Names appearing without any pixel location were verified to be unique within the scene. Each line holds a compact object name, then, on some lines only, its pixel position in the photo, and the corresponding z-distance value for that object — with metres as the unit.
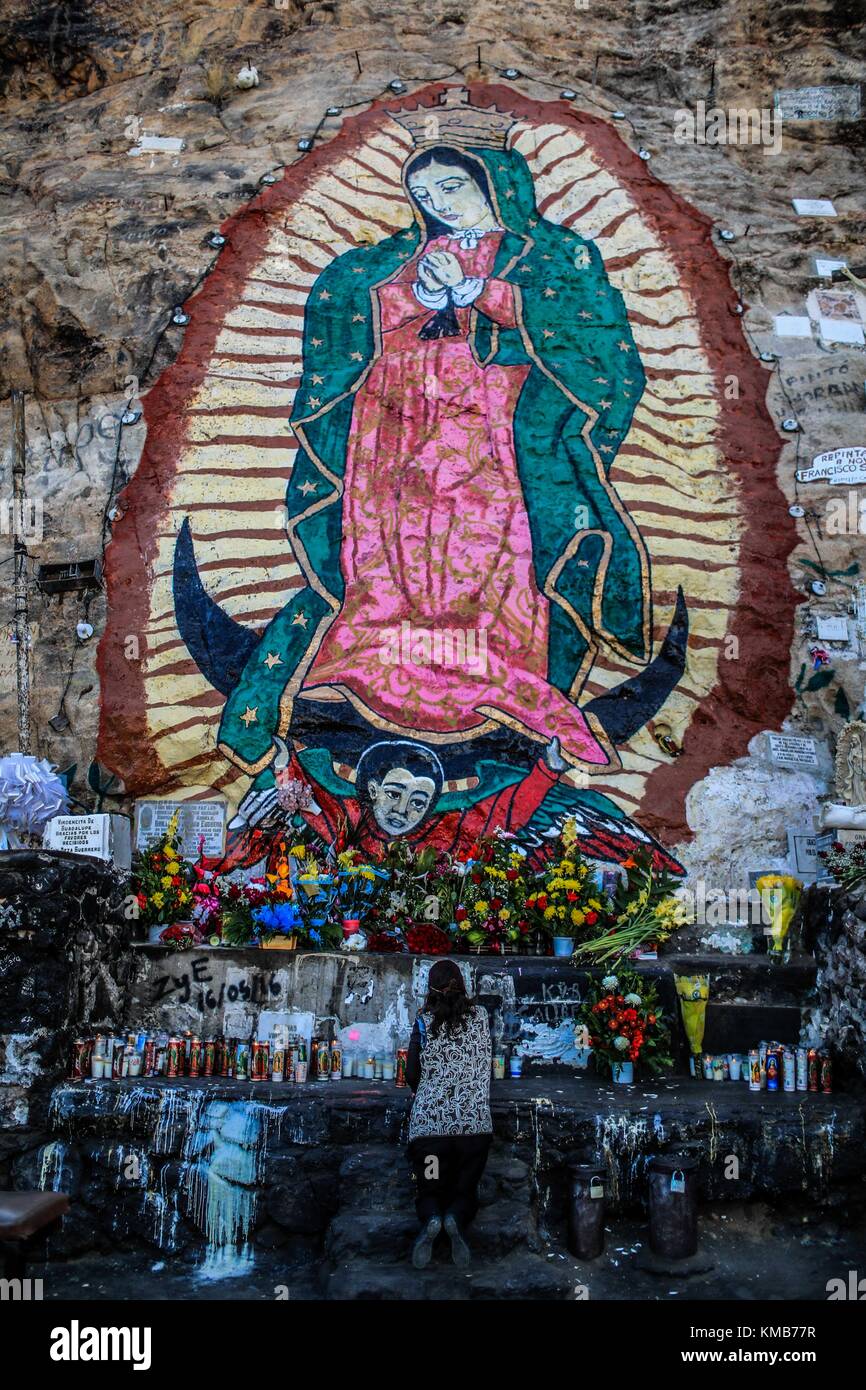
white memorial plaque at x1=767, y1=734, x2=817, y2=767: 9.62
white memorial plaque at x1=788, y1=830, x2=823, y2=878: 9.35
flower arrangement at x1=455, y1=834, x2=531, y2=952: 8.34
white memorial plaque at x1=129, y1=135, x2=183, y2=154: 11.41
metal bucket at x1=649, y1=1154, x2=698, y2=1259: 6.21
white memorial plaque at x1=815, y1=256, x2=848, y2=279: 10.91
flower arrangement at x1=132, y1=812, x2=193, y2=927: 8.40
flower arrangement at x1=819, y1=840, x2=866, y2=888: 8.00
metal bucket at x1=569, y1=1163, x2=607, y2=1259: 6.20
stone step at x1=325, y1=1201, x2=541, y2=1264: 5.70
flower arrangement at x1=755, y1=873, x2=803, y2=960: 8.47
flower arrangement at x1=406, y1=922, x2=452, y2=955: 7.95
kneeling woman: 5.70
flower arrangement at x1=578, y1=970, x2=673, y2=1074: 7.36
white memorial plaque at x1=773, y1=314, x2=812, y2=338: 10.70
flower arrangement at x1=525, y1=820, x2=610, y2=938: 8.30
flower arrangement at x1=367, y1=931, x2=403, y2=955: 8.24
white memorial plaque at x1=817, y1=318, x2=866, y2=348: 10.71
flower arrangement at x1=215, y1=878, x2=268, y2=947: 8.22
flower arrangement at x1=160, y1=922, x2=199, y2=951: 8.11
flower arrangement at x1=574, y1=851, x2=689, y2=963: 8.04
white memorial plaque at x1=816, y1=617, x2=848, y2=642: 9.83
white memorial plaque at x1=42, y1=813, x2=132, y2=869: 8.36
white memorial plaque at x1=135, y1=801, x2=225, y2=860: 9.36
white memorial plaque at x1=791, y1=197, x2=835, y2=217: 11.12
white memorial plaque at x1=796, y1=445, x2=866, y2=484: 10.16
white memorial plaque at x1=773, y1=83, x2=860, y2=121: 11.53
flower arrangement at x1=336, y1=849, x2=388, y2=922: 8.46
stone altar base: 6.43
